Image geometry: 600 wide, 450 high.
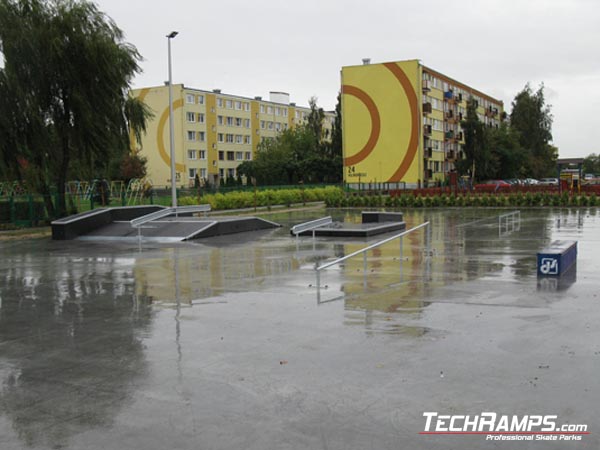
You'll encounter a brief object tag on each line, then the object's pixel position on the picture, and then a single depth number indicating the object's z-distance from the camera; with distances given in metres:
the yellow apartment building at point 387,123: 68.81
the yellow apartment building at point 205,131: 81.56
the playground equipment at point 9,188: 44.38
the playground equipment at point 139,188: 42.96
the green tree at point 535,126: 95.38
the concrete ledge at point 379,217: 26.42
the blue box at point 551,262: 11.96
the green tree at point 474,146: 74.19
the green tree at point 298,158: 78.56
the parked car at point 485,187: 54.97
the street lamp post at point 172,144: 33.12
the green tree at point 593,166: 162.12
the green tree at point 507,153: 82.08
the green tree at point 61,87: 26.70
